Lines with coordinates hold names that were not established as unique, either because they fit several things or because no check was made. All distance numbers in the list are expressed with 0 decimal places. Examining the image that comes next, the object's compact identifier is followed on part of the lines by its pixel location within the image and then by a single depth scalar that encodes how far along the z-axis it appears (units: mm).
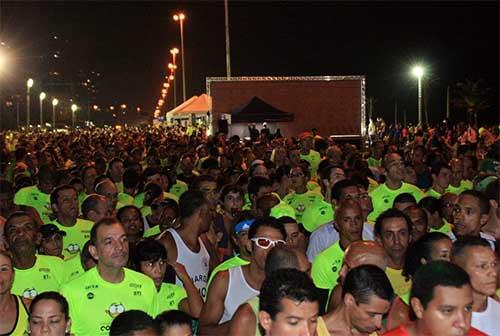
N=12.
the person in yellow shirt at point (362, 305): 4816
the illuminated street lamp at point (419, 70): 33925
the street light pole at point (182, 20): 53156
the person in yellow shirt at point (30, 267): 6920
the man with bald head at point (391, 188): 10227
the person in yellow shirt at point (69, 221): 8852
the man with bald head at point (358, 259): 5617
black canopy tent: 27906
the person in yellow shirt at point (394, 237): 6848
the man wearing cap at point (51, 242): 8031
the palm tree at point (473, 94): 66438
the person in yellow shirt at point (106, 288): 5773
